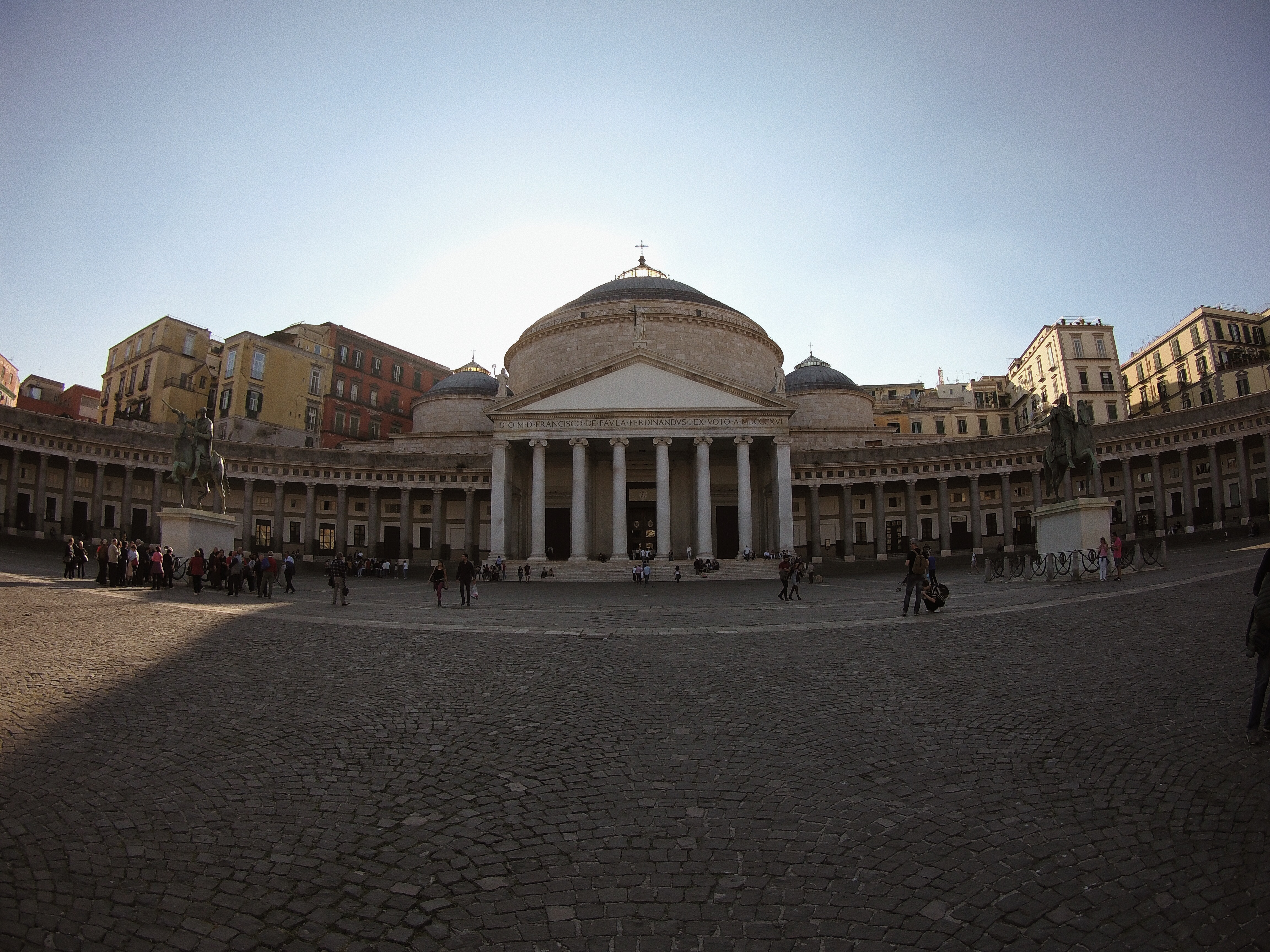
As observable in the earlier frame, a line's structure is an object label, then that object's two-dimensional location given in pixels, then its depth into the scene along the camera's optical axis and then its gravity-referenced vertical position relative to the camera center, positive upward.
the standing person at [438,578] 18.73 -0.86
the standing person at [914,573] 13.62 -0.57
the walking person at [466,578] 18.27 -0.85
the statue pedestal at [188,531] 22.20 +0.49
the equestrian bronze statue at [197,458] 22.12 +2.78
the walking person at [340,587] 17.19 -1.02
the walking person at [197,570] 18.16 -0.61
